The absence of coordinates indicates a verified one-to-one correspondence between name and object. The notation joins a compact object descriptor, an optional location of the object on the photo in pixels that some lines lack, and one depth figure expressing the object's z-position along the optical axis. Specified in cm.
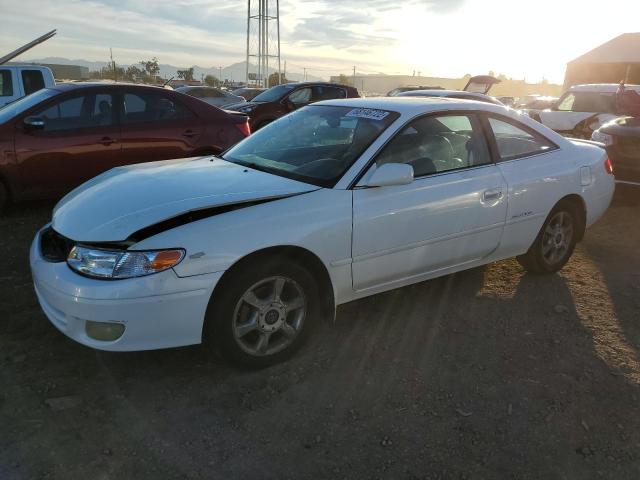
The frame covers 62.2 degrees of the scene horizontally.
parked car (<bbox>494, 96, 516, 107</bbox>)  2885
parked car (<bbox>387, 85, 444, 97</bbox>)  1831
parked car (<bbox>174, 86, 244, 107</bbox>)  1905
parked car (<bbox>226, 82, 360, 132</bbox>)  1225
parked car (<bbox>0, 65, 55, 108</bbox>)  1034
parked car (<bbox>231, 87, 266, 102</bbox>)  2464
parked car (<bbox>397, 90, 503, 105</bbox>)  1143
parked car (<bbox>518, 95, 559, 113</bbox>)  1955
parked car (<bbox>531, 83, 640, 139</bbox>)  1024
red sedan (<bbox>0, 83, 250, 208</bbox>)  556
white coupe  264
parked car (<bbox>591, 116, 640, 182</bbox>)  661
